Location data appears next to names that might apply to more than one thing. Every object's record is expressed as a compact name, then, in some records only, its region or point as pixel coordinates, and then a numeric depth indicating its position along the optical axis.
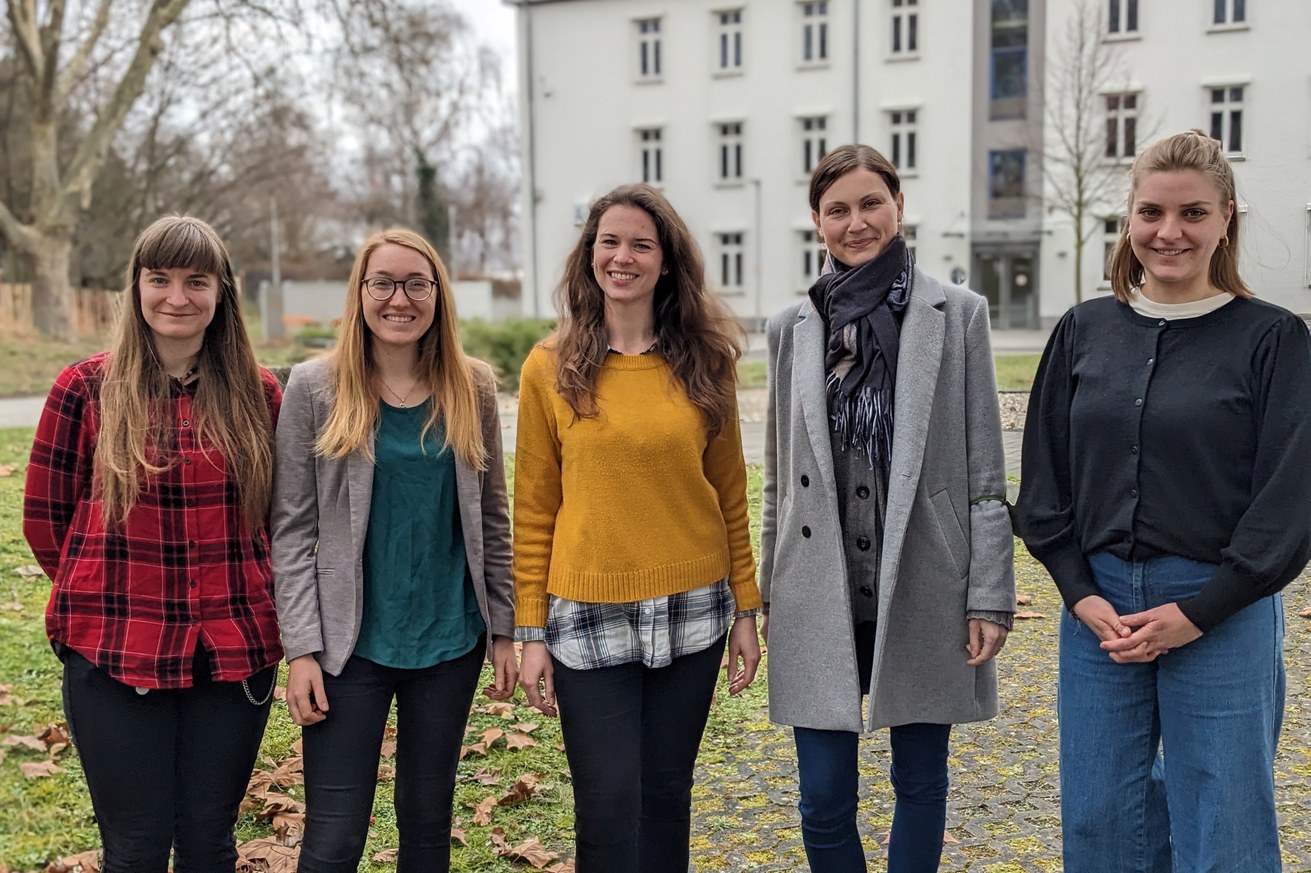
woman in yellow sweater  2.86
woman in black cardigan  2.49
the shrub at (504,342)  18.34
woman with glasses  2.82
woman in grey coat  2.89
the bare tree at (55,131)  23.38
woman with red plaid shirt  2.70
